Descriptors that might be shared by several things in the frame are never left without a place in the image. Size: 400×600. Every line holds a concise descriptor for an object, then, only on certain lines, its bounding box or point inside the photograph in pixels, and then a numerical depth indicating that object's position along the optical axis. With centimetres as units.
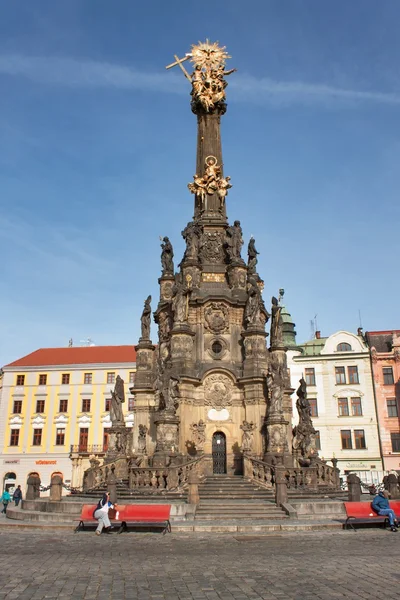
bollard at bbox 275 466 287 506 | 1828
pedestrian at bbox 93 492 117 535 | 1440
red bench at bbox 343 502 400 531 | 1491
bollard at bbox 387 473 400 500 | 1938
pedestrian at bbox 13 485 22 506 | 2951
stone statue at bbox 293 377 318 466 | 2525
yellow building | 4881
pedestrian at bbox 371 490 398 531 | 1478
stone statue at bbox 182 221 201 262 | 2835
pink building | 4141
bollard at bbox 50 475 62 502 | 1967
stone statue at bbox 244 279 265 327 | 2633
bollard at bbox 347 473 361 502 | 1853
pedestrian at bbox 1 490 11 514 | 2398
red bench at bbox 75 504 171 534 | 1466
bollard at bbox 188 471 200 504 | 1748
